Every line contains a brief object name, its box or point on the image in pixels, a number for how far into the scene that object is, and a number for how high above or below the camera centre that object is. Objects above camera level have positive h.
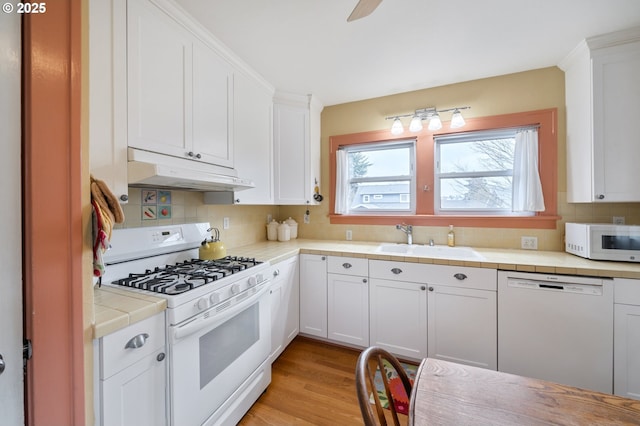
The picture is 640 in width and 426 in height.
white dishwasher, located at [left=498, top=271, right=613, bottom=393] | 1.48 -0.76
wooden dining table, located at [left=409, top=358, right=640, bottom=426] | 0.65 -0.56
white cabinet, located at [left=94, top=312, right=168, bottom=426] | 0.86 -0.63
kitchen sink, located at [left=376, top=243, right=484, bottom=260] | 2.06 -0.36
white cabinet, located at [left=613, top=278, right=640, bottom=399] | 1.43 -0.76
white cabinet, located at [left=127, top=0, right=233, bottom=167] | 1.26 +0.75
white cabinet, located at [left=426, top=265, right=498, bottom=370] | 1.71 -0.77
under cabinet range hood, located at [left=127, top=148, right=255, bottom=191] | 1.21 +0.21
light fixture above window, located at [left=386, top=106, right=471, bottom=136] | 2.27 +0.90
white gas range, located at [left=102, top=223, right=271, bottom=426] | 1.12 -0.54
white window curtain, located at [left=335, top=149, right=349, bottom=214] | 2.79 +0.34
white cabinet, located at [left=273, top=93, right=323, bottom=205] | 2.52 +0.69
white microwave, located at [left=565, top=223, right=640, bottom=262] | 1.58 -0.21
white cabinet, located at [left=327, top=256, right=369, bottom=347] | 2.09 -0.78
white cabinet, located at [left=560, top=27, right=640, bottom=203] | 1.66 +0.67
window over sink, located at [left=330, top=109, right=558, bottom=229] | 2.14 +0.37
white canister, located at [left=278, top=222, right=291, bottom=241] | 2.74 -0.22
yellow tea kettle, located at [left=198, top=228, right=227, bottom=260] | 1.79 -0.28
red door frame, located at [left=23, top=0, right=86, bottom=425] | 0.72 +0.00
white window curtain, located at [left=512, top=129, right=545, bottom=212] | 2.11 +0.32
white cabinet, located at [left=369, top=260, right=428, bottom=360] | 1.91 -0.78
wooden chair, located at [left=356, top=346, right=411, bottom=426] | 0.59 -0.49
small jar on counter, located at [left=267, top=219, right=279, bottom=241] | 2.79 -0.21
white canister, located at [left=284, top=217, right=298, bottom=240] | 2.89 -0.16
